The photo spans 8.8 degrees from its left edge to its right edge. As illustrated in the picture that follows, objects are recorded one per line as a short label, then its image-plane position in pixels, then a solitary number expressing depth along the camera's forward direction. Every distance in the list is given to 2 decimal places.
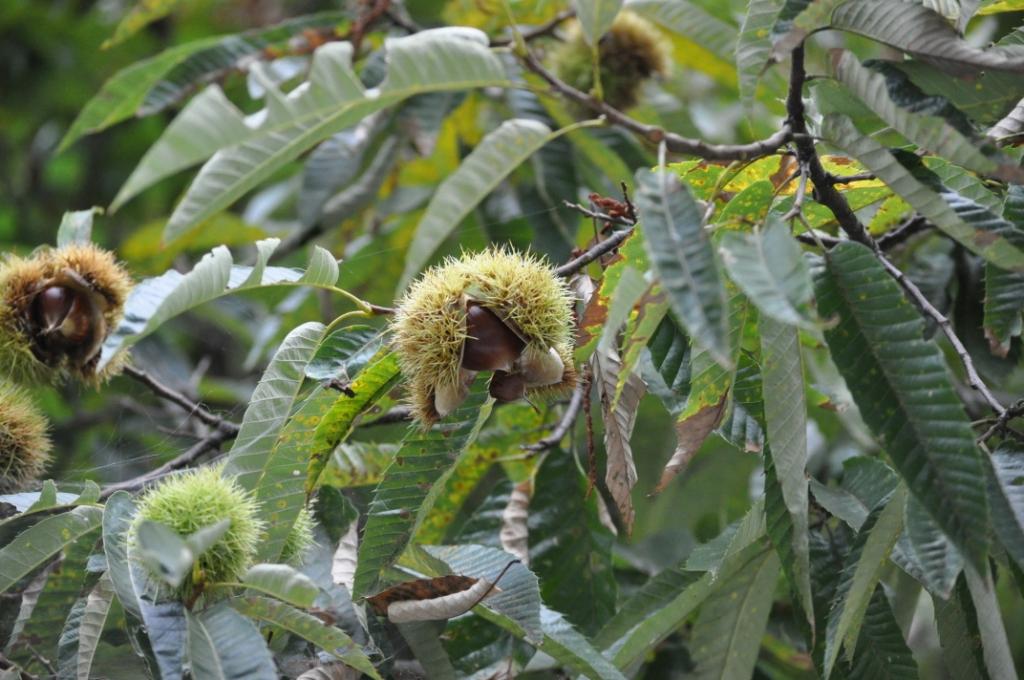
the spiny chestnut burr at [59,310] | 2.68
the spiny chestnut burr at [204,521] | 2.52
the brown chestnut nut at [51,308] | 2.68
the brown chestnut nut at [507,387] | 2.57
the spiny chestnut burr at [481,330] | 2.55
